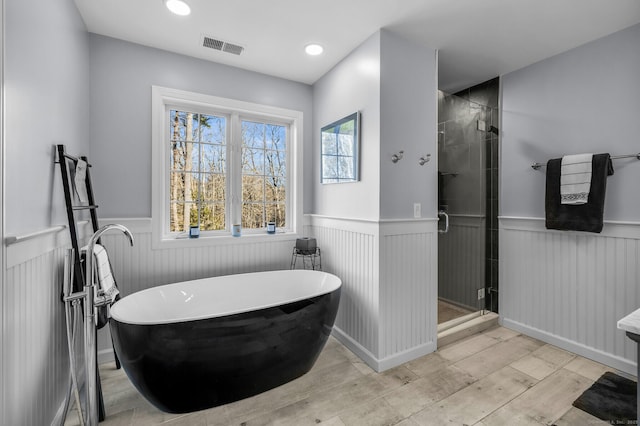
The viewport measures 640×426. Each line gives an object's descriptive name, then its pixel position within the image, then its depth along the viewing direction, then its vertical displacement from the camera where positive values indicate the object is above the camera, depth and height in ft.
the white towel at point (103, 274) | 5.69 -1.24
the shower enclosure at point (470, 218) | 9.59 -0.21
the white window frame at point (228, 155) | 8.02 +1.76
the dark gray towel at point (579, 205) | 7.19 +0.17
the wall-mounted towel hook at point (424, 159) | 7.88 +1.40
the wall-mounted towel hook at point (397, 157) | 7.42 +1.39
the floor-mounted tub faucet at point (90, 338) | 4.78 -2.07
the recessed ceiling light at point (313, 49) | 7.90 +4.42
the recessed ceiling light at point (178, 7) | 6.25 +4.44
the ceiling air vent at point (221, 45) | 7.63 +4.44
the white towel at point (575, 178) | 7.39 +0.86
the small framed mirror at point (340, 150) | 7.98 +1.82
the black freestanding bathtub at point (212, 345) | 5.12 -2.51
